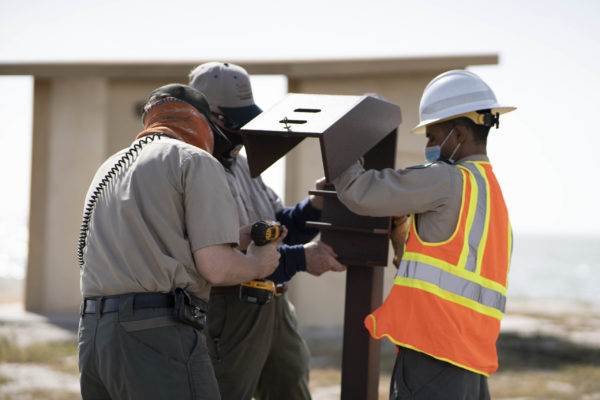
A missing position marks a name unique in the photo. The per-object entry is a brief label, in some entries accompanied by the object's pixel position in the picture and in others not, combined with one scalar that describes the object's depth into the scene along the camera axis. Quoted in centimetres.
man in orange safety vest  494
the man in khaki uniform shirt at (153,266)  430
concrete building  2052
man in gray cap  627
